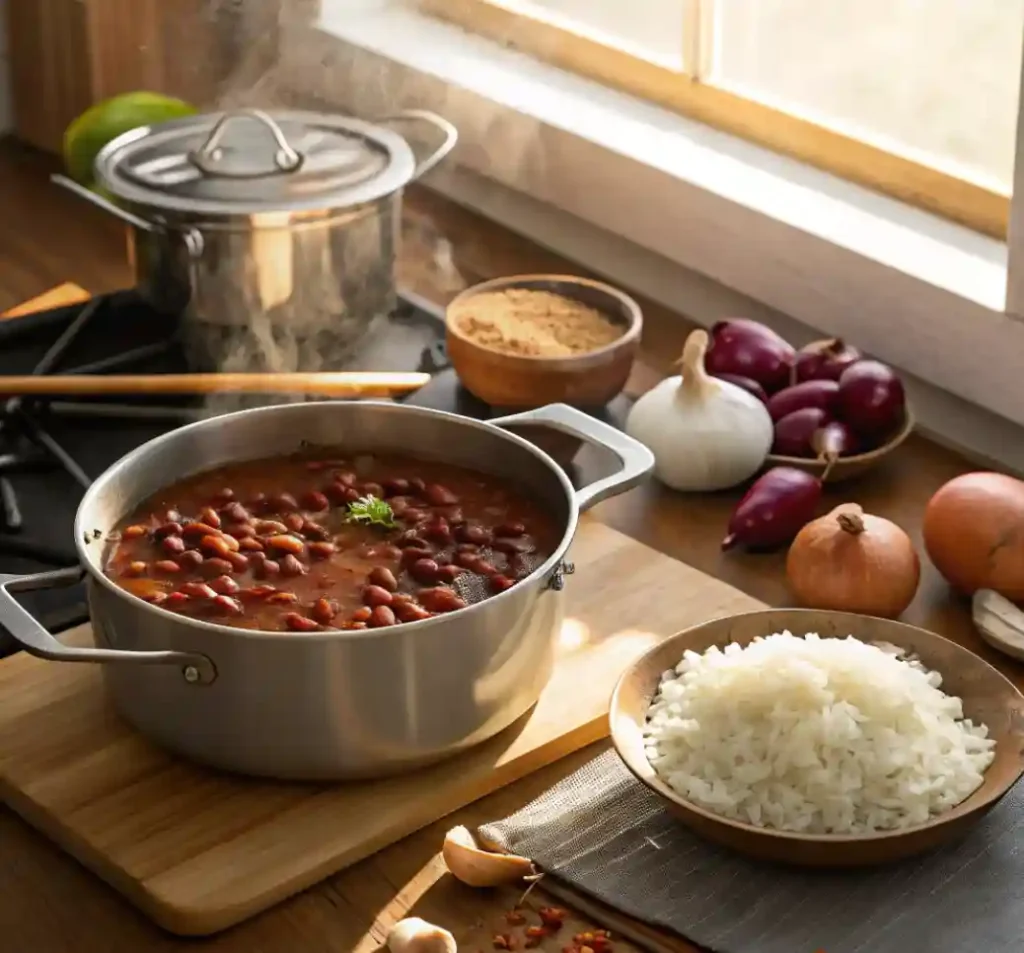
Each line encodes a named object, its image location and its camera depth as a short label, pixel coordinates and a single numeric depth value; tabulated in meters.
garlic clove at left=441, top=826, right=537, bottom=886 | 1.41
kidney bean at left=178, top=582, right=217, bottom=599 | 1.47
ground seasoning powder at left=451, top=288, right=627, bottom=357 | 1.76
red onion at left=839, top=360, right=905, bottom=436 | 1.71
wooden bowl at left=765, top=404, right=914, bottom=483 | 1.70
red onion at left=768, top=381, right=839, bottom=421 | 1.73
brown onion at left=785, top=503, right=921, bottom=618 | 1.58
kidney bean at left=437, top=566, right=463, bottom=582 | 1.49
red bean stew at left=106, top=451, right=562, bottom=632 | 1.47
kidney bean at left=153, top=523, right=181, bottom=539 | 1.52
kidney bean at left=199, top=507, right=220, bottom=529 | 1.53
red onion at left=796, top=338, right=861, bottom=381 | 1.75
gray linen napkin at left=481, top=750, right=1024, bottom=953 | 1.38
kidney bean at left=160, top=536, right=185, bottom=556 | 1.50
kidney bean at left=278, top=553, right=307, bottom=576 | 1.49
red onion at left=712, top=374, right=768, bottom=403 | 1.74
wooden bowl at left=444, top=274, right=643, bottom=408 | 1.73
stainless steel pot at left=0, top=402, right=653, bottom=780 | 1.41
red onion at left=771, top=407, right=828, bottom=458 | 1.71
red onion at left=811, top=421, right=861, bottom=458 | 1.69
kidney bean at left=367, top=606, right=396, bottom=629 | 1.44
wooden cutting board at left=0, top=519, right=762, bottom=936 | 1.41
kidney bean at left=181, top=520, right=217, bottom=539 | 1.52
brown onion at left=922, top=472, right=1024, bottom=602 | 1.58
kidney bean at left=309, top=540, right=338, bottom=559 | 1.51
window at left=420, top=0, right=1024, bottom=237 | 1.85
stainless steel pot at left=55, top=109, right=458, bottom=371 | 1.77
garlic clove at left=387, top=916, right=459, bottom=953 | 1.37
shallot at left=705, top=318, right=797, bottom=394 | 1.76
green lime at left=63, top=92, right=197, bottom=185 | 2.03
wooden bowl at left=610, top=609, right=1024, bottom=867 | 1.38
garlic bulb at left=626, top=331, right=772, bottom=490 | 1.69
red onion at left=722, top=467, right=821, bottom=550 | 1.65
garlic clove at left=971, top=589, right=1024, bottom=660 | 1.56
